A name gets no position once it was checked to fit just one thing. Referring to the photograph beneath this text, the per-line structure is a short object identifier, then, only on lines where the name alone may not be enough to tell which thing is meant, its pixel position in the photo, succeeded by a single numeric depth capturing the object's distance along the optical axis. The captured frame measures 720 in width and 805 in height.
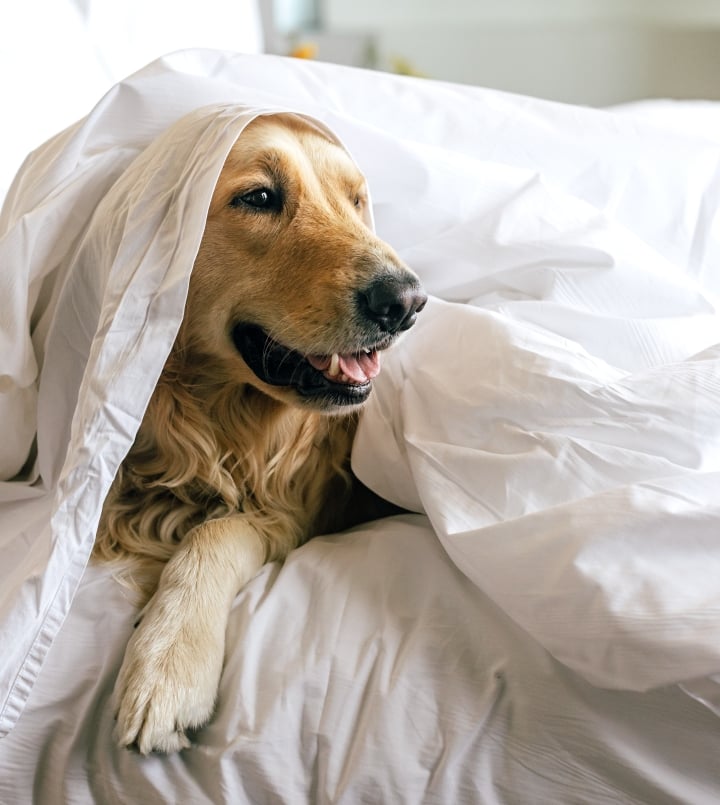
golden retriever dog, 1.18
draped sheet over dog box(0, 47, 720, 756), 0.83
